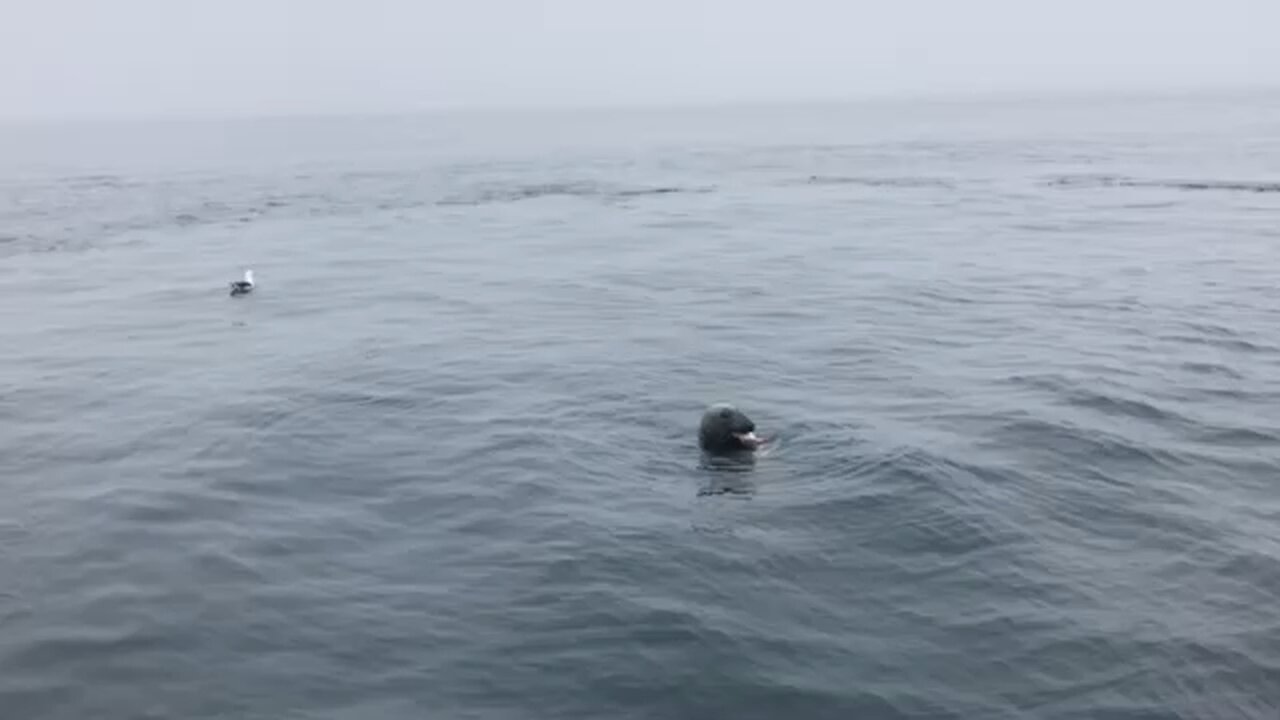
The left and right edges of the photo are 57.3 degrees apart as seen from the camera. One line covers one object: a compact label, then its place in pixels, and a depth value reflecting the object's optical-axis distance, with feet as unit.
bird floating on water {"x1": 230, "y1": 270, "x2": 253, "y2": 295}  115.34
